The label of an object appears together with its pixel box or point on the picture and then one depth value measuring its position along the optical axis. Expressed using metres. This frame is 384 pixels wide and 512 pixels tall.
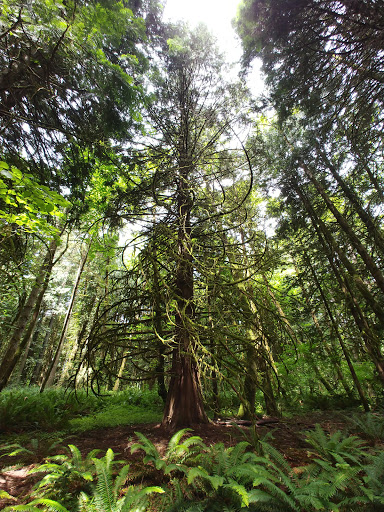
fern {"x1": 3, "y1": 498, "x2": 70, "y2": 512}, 1.84
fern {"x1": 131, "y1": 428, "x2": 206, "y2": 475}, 2.54
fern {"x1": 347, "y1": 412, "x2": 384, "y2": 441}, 3.97
